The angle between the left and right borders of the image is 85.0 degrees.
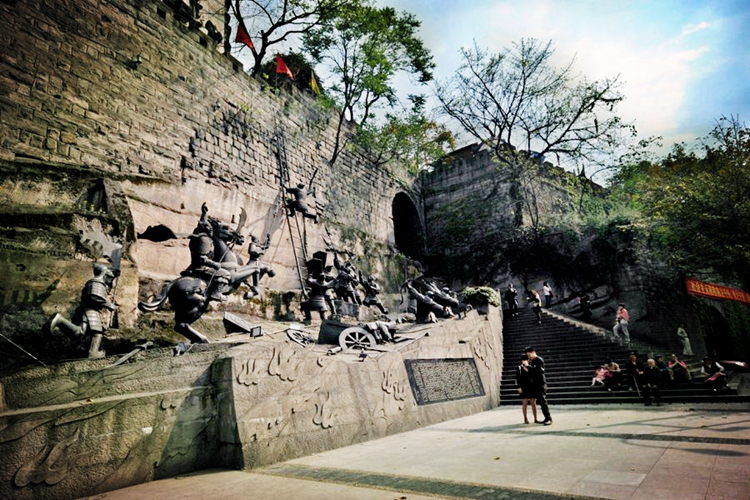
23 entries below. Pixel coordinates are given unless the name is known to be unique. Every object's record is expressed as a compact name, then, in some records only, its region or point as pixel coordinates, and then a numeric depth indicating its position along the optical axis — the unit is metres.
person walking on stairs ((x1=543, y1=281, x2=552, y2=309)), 18.77
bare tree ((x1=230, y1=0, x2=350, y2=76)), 16.17
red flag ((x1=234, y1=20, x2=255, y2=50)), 17.17
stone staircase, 8.83
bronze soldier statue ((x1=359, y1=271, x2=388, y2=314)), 11.45
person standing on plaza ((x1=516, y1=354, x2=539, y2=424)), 6.69
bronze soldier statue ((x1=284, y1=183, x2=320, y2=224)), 15.16
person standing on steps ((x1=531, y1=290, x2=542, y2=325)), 14.55
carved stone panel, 7.35
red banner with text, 16.78
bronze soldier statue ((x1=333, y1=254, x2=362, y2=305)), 11.14
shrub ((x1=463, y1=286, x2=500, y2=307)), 13.19
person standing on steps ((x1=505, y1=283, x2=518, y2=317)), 16.25
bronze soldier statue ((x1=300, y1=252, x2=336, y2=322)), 10.30
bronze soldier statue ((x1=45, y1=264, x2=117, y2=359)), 4.54
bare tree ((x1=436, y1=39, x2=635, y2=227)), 21.38
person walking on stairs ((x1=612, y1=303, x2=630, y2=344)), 13.26
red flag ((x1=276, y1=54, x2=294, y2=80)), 17.51
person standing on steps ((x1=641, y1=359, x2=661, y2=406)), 8.47
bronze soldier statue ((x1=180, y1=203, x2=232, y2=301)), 6.01
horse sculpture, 5.48
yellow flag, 19.26
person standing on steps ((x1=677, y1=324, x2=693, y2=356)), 15.41
